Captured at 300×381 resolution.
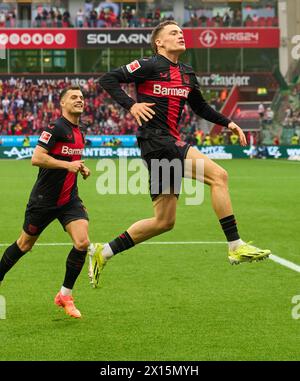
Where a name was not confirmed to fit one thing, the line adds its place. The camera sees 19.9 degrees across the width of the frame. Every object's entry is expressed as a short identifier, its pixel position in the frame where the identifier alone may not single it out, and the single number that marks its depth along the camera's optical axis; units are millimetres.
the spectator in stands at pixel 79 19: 58031
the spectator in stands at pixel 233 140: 49219
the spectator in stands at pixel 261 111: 54469
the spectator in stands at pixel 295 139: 48031
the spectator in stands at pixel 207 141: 48250
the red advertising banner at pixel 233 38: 56469
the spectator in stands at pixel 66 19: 57562
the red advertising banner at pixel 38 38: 56625
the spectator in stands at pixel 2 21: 57034
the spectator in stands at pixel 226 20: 57103
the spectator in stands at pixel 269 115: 52584
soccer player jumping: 8078
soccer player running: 8078
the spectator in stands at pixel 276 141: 49353
